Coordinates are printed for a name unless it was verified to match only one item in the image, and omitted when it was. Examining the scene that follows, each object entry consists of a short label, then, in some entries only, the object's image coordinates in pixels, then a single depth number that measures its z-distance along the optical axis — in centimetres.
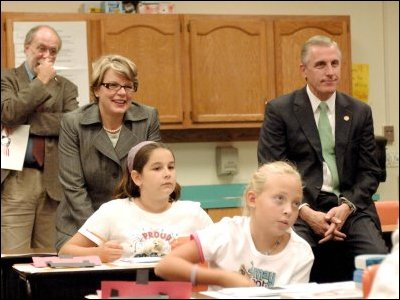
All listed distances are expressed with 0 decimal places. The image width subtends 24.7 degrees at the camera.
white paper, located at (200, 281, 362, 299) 235
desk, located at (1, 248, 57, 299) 379
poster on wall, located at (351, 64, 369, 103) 712
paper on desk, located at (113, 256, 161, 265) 336
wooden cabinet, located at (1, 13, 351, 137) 628
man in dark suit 401
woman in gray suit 418
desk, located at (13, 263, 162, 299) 314
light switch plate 732
